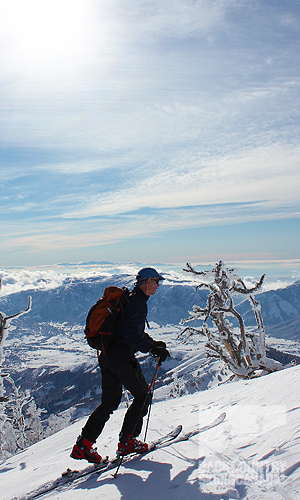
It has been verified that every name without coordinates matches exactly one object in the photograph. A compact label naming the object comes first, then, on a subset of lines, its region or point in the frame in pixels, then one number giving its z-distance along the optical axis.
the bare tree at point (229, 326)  16.06
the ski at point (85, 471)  4.76
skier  5.01
